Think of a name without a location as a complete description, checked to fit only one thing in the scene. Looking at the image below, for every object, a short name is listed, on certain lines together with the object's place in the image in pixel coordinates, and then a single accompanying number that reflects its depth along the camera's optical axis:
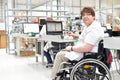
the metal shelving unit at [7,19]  6.84
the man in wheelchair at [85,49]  2.28
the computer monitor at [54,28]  4.30
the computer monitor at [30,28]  5.65
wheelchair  2.22
